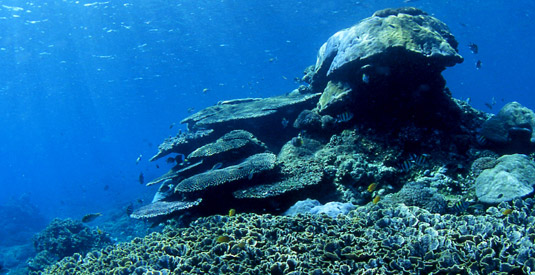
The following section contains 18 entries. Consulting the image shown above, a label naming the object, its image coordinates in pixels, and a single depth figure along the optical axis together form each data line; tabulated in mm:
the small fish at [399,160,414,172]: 6109
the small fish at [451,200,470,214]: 5270
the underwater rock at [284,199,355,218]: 5582
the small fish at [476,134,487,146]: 7758
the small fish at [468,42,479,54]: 11752
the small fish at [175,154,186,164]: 10070
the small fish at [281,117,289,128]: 9758
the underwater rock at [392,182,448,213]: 5566
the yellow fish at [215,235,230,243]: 4216
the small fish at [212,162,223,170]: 8047
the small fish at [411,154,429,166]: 6262
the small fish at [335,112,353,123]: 7376
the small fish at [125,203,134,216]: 10336
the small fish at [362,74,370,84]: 7793
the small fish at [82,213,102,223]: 8841
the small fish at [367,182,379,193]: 6469
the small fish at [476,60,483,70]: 12070
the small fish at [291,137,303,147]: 8680
